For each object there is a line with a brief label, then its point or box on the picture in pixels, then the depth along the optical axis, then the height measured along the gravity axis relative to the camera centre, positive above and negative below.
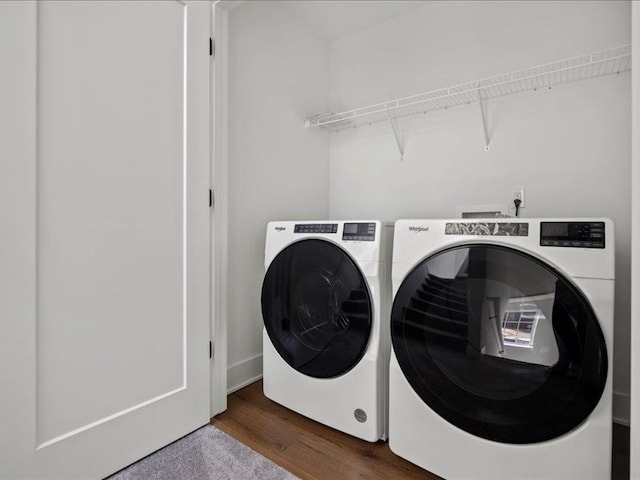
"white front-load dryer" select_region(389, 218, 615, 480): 0.93 -0.35
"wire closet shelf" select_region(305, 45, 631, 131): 1.51 +0.84
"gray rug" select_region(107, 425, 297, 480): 1.19 -0.87
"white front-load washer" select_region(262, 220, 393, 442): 1.32 -0.37
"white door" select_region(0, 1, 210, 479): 0.99 +0.03
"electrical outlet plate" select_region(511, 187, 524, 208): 1.74 +0.25
